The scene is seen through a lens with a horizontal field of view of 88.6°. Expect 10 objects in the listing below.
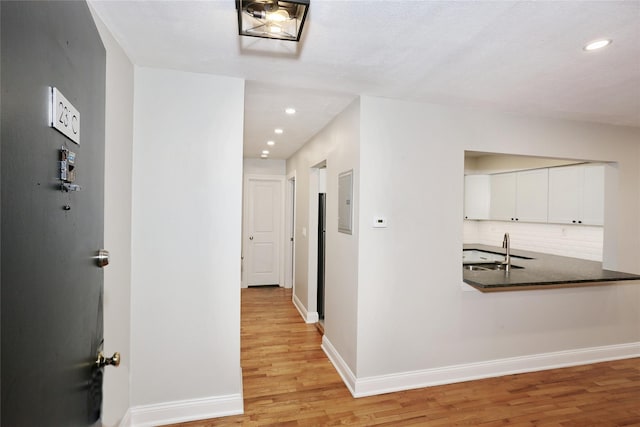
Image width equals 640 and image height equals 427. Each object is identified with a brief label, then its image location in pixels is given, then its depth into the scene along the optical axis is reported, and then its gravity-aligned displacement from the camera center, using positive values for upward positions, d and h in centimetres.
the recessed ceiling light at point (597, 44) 177 +95
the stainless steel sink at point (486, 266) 337 -56
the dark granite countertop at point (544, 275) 266 -53
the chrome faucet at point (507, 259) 320 -43
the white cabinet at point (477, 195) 558 +34
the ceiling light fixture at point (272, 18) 143 +90
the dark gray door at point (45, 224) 54 -3
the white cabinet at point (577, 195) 395 +28
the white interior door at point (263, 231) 622 -37
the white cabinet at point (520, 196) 463 +30
